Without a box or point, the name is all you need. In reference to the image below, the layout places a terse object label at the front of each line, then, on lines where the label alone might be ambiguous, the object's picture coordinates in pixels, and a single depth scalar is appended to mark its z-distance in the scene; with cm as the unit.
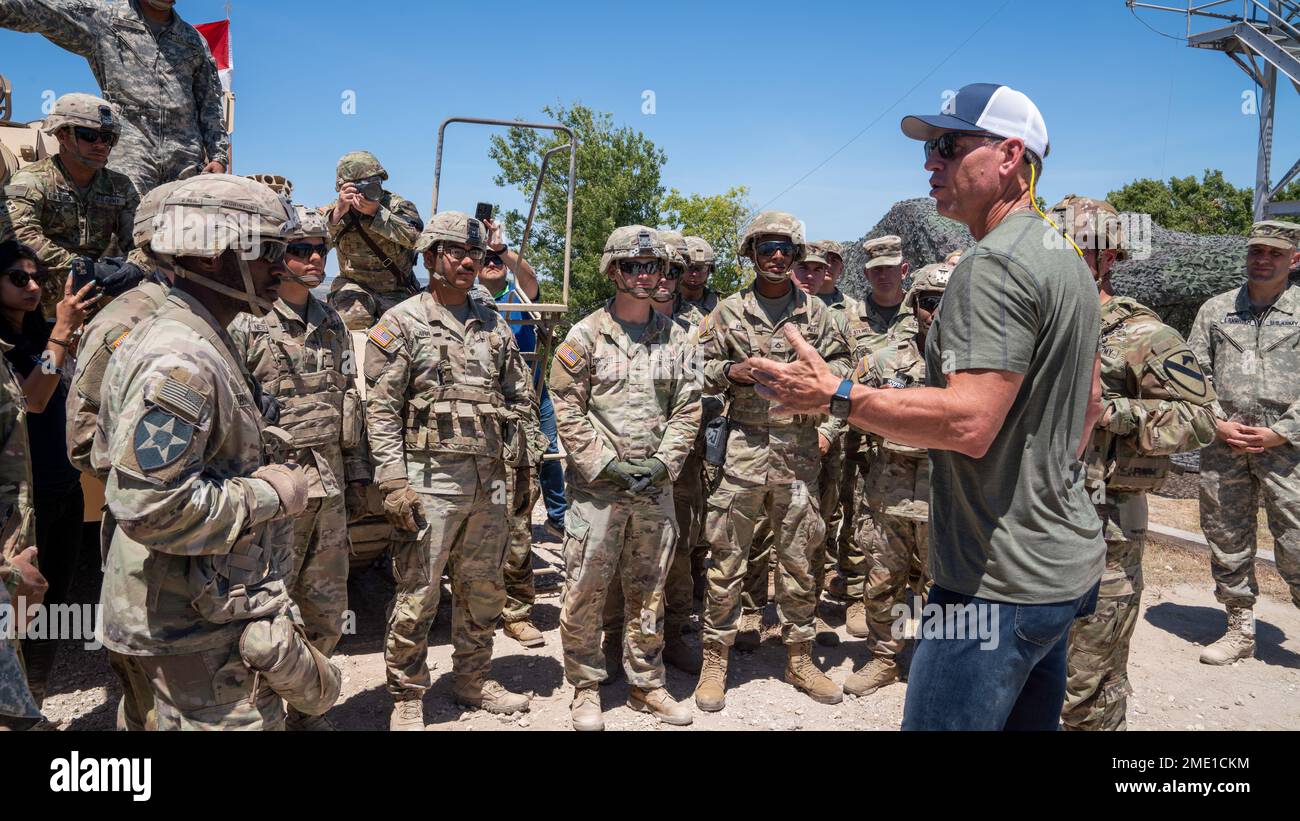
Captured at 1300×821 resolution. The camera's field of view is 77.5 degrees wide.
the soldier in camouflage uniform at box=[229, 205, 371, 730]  422
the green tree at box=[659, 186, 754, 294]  1889
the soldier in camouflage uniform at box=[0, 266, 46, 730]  298
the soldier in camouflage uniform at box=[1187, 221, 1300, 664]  557
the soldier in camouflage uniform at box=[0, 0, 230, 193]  570
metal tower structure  1527
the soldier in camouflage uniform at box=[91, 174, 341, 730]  235
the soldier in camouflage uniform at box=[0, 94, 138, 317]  498
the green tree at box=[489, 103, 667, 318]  1788
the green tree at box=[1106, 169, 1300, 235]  2273
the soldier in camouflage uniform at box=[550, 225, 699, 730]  458
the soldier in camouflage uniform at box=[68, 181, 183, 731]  361
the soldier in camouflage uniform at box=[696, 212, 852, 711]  506
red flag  1051
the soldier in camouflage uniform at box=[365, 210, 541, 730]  439
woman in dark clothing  393
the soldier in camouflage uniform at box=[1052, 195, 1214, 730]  378
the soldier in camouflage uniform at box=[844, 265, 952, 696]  508
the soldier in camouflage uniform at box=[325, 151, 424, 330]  560
